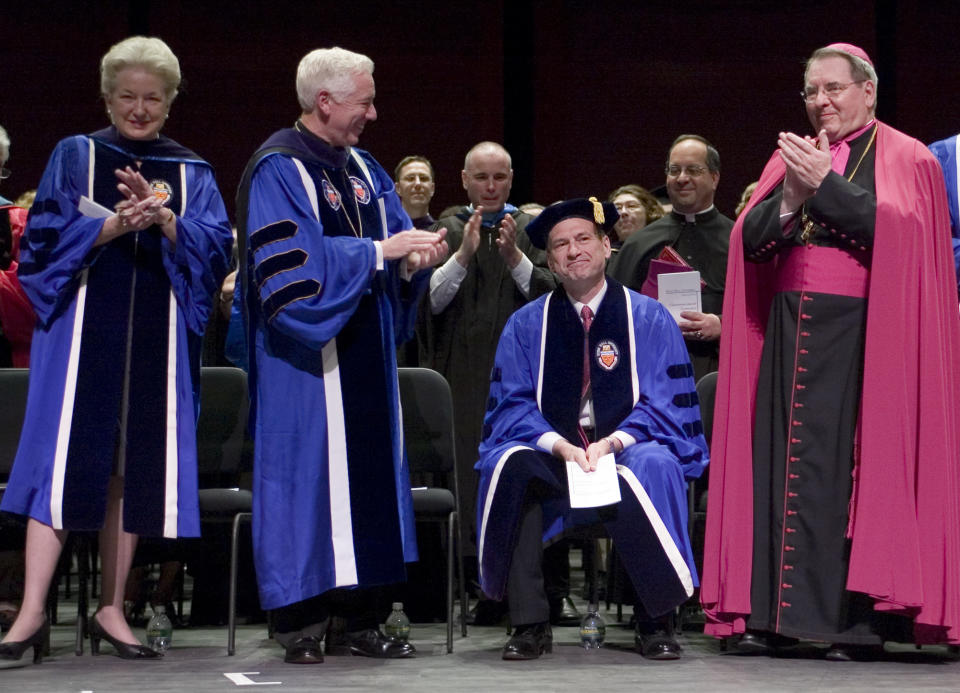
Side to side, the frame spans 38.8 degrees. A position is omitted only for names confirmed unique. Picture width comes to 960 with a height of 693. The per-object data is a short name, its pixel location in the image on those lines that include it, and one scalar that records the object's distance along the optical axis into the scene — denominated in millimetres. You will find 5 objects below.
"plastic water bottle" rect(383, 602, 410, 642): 5148
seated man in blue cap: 4617
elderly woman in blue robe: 4527
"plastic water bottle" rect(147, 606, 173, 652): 4898
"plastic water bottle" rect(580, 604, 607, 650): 4906
